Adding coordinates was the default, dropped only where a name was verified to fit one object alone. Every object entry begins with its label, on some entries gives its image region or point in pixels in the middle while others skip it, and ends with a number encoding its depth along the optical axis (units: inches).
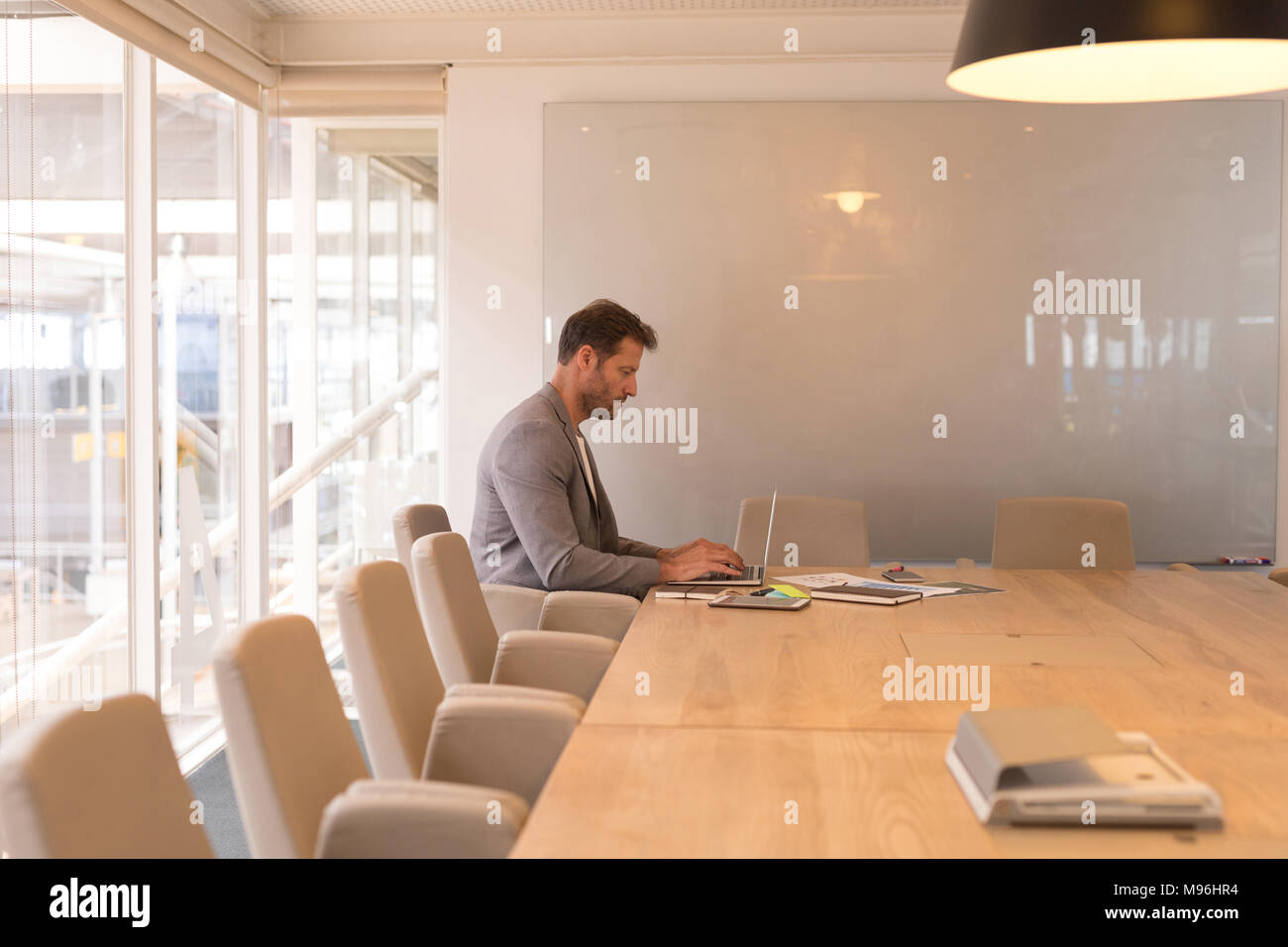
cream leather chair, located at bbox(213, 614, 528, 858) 65.2
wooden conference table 59.1
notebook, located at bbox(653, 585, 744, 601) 130.2
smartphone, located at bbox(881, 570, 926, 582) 145.9
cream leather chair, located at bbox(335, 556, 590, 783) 85.4
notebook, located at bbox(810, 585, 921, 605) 127.5
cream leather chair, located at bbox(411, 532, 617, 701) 110.0
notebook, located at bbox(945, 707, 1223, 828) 59.9
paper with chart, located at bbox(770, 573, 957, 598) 134.8
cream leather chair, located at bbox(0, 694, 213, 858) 51.2
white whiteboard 197.5
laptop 139.2
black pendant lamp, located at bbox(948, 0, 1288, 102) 91.0
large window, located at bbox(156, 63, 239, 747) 179.2
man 136.8
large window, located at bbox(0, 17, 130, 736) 135.9
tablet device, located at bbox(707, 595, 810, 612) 122.0
